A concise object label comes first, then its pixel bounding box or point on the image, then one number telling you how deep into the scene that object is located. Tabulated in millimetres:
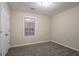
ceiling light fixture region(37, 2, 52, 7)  1910
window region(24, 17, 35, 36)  2983
